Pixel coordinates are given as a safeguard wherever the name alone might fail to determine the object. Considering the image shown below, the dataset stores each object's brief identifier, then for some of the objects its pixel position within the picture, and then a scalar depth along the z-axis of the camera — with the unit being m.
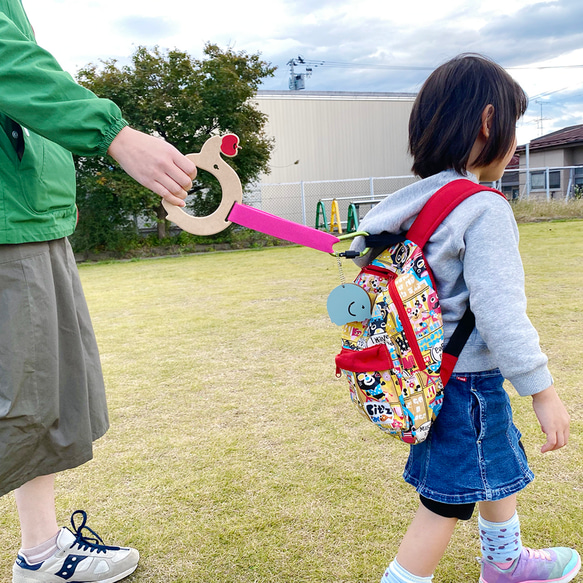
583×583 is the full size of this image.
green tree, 11.52
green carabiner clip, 1.19
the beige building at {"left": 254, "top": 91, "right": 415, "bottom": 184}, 17.14
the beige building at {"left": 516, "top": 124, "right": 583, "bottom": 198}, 16.73
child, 1.07
